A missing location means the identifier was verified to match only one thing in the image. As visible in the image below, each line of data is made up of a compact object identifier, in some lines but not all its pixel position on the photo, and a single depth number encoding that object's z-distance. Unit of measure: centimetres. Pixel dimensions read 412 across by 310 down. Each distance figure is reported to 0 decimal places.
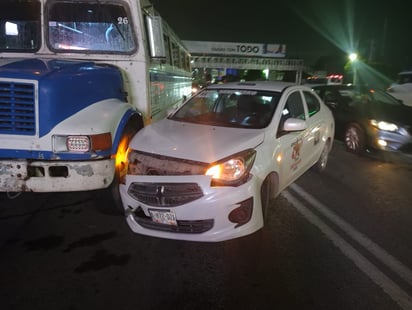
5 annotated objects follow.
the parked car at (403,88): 1195
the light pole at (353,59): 2673
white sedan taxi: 319
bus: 349
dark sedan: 687
